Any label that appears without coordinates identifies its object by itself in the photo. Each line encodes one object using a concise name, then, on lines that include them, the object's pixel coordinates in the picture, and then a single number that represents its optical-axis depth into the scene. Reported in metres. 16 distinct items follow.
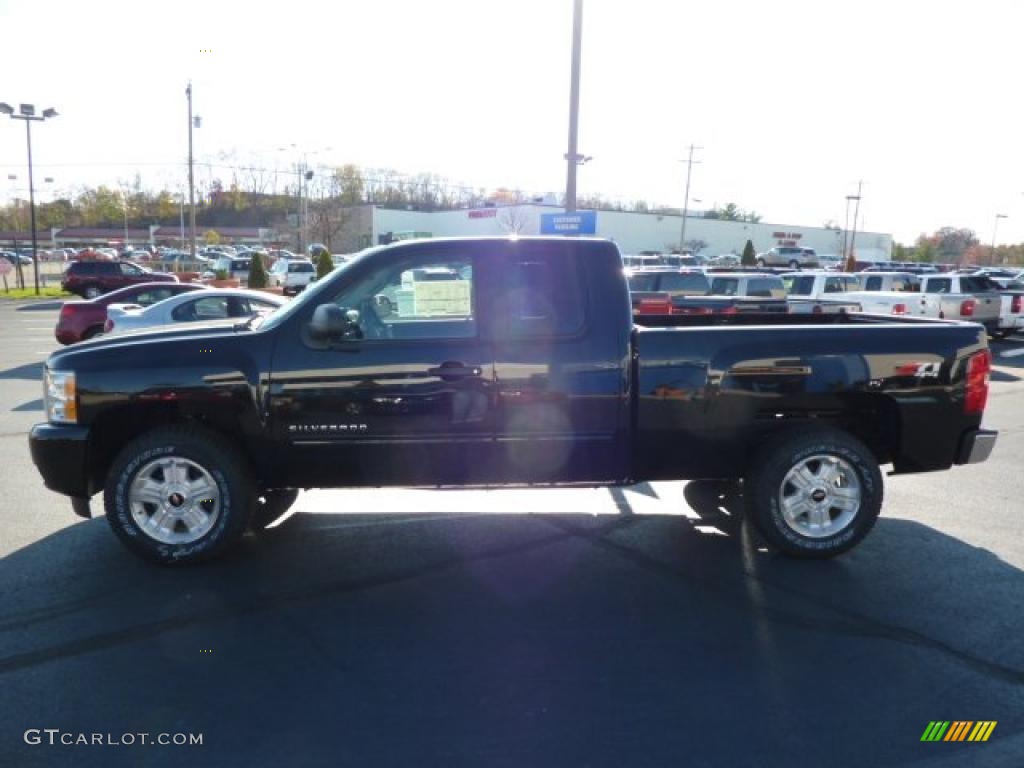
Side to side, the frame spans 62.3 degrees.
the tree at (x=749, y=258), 53.16
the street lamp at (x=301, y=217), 70.16
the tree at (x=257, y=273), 36.12
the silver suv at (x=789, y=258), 57.94
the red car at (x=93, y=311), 16.06
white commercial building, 58.94
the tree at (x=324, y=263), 35.38
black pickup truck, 5.12
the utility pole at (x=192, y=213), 41.39
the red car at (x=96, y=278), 33.53
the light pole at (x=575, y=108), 12.79
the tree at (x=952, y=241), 109.75
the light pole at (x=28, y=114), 35.84
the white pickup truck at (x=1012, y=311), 20.33
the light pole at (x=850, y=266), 53.25
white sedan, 13.62
